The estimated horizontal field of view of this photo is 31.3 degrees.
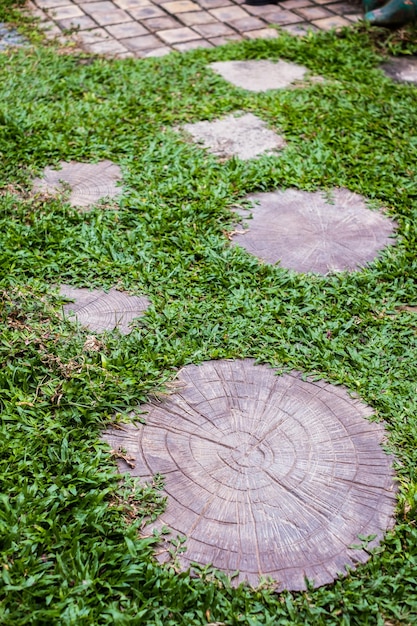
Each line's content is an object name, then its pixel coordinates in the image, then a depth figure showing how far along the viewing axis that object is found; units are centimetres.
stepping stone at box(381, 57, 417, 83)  595
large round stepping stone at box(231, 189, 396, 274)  398
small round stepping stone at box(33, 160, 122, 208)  441
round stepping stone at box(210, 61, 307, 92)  577
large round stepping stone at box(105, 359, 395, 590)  255
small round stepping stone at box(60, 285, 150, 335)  345
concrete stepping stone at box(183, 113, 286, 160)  495
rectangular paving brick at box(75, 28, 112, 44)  629
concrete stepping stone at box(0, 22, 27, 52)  615
